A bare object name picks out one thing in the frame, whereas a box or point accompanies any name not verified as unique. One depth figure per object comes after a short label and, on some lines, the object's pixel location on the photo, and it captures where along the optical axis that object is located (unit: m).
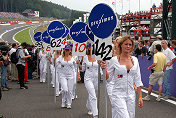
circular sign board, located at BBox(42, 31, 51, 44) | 12.73
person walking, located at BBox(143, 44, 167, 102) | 9.95
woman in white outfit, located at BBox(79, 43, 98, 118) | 7.84
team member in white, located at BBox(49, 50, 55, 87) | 13.95
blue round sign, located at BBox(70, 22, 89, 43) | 9.91
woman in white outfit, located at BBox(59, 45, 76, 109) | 9.26
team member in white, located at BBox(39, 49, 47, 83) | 17.06
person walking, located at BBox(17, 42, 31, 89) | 13.89
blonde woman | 5.05
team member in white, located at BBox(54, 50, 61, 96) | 10.15
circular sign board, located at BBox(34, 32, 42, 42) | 20.47
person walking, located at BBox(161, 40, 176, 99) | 10.15
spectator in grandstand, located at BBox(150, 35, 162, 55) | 13.47
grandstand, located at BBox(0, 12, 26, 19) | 138.25
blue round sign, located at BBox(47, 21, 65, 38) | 10.91
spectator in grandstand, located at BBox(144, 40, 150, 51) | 17.49
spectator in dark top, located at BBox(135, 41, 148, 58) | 16.69
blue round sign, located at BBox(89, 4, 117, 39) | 5.32
